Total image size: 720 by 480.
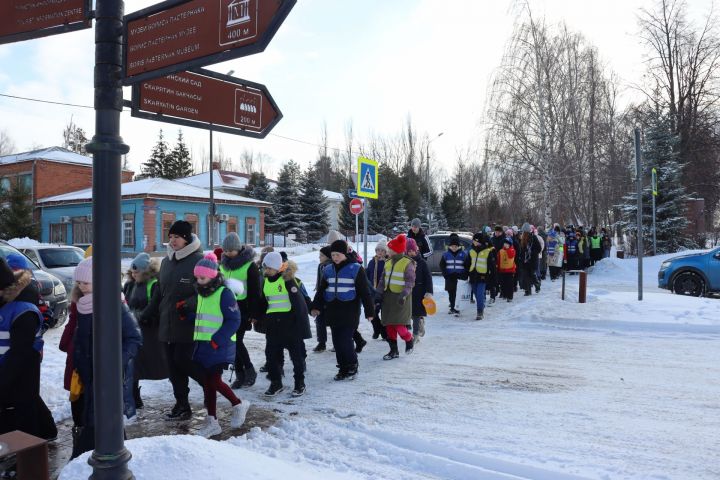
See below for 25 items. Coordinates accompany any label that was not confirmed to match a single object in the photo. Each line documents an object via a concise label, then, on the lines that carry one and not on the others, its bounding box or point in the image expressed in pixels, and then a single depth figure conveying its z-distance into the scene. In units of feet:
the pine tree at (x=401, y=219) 176.86
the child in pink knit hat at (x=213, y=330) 16.81
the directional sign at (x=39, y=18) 9.61
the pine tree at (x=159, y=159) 213.87
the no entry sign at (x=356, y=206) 50.71
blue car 46.55
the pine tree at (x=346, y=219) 172.20
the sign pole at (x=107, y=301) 8.97
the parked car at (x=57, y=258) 45.13
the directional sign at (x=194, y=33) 8.50
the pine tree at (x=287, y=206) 161.58
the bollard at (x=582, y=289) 39.85
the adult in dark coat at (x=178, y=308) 17.48
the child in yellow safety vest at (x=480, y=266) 37.96
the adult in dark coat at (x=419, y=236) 38.90
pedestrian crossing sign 37.91
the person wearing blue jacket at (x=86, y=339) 13.71
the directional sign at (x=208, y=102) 10.27
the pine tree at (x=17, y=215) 114.21
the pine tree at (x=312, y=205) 162.50
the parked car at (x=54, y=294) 35.63
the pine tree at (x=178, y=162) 214.48
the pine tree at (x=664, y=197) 91.30
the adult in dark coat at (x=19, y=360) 13.76
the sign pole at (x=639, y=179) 39.22
